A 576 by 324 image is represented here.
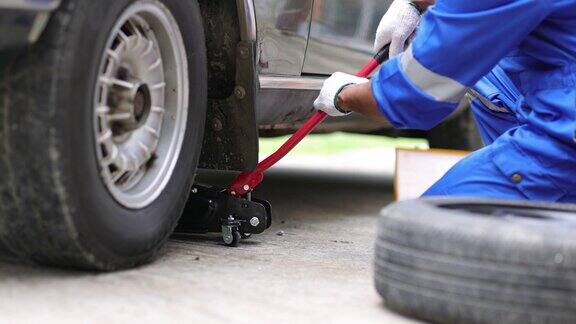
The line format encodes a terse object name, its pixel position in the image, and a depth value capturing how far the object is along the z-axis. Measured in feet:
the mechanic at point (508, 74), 15.52
